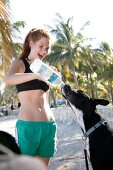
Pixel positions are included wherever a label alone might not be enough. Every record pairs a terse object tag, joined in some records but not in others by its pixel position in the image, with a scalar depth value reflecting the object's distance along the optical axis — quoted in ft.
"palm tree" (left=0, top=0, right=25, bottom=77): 9.92
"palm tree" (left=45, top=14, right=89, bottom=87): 71.84
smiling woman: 5.04
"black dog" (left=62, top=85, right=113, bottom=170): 5.71
